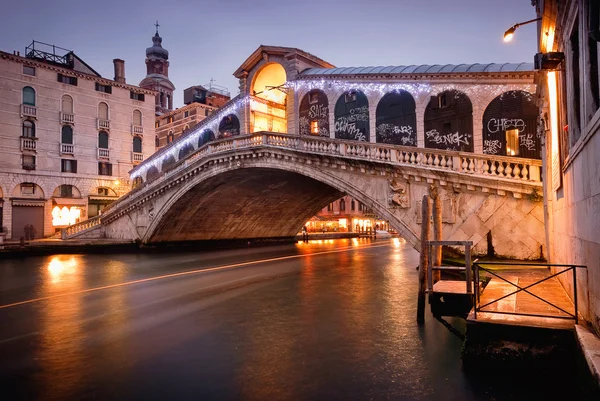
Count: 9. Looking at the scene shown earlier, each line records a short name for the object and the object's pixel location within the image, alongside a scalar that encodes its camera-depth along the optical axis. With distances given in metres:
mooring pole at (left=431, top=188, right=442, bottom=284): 10.20
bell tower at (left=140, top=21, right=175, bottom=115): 65.94
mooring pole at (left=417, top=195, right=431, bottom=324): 8.91
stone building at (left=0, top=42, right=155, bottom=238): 31.55
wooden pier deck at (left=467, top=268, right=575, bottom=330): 5.64
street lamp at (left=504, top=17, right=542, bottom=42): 8.95
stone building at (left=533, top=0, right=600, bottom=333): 5.02
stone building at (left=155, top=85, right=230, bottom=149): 49.25
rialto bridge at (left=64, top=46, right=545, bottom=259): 13.53
